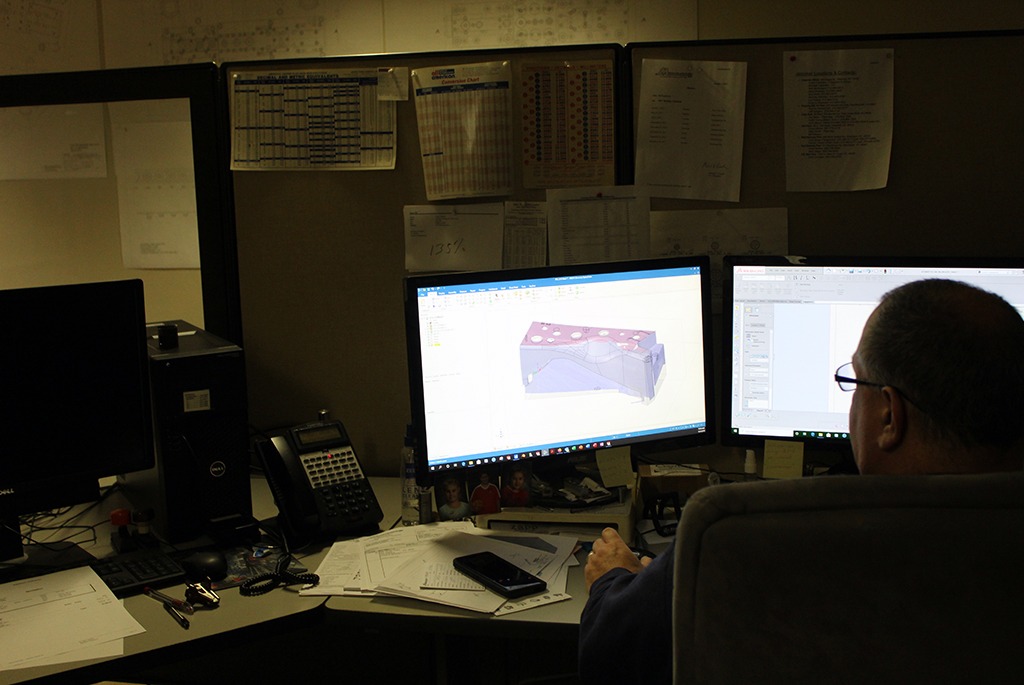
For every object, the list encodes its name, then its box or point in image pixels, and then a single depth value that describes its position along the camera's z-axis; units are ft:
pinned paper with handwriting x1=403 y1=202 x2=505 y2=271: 6.47
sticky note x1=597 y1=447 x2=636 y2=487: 5.89
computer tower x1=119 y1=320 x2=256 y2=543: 5.68
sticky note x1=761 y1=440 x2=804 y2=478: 6.13
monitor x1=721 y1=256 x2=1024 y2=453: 5.90
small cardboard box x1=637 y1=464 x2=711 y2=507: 6.12
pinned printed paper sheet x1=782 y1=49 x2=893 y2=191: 6.15
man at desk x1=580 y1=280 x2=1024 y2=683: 3.26
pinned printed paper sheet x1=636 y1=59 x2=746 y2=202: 6.24
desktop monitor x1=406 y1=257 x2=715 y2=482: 5.62
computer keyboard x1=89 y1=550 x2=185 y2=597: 5.13
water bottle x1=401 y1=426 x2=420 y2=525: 6.09
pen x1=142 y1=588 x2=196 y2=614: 4.92
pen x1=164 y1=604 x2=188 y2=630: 4.76
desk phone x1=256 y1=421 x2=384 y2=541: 5.71
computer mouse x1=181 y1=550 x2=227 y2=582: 5.24
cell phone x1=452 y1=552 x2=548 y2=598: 4.95
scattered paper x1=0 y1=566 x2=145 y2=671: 4.48
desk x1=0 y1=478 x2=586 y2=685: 4.63
